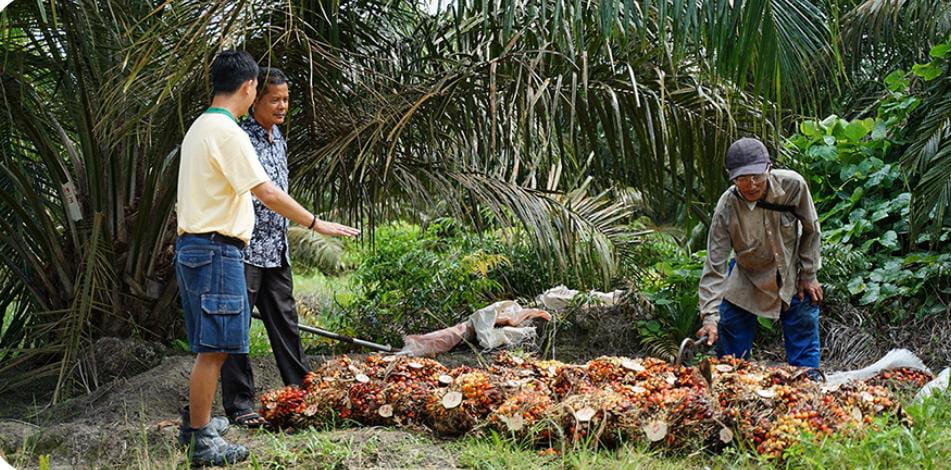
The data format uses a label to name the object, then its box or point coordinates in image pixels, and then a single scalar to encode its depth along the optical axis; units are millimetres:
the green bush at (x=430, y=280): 7621
